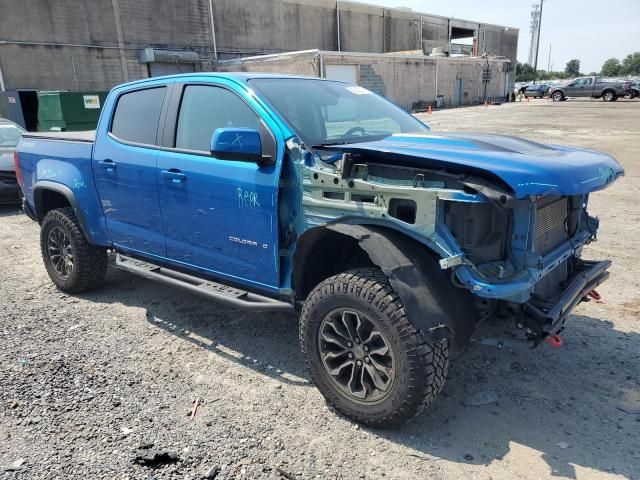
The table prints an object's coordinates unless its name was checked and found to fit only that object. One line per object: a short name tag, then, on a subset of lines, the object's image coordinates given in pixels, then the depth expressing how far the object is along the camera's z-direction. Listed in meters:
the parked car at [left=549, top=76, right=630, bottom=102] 37.59
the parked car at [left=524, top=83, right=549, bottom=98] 48.53
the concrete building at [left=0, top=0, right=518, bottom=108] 25.08
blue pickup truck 2.63
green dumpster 15.88
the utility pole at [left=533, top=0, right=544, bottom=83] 65.43
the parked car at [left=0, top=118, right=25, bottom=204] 9.12
